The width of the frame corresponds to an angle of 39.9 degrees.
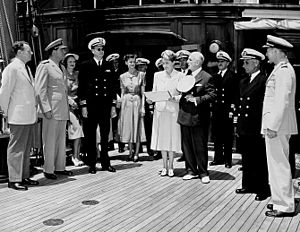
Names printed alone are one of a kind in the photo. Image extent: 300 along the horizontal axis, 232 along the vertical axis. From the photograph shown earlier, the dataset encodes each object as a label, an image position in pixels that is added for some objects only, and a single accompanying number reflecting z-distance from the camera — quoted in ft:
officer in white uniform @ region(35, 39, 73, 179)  20.77
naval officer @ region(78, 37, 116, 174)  22.76
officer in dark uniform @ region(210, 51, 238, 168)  24.93
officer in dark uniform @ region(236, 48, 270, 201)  18.30
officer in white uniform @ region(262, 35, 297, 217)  15.34
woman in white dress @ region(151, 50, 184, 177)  21.97
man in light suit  18.99
